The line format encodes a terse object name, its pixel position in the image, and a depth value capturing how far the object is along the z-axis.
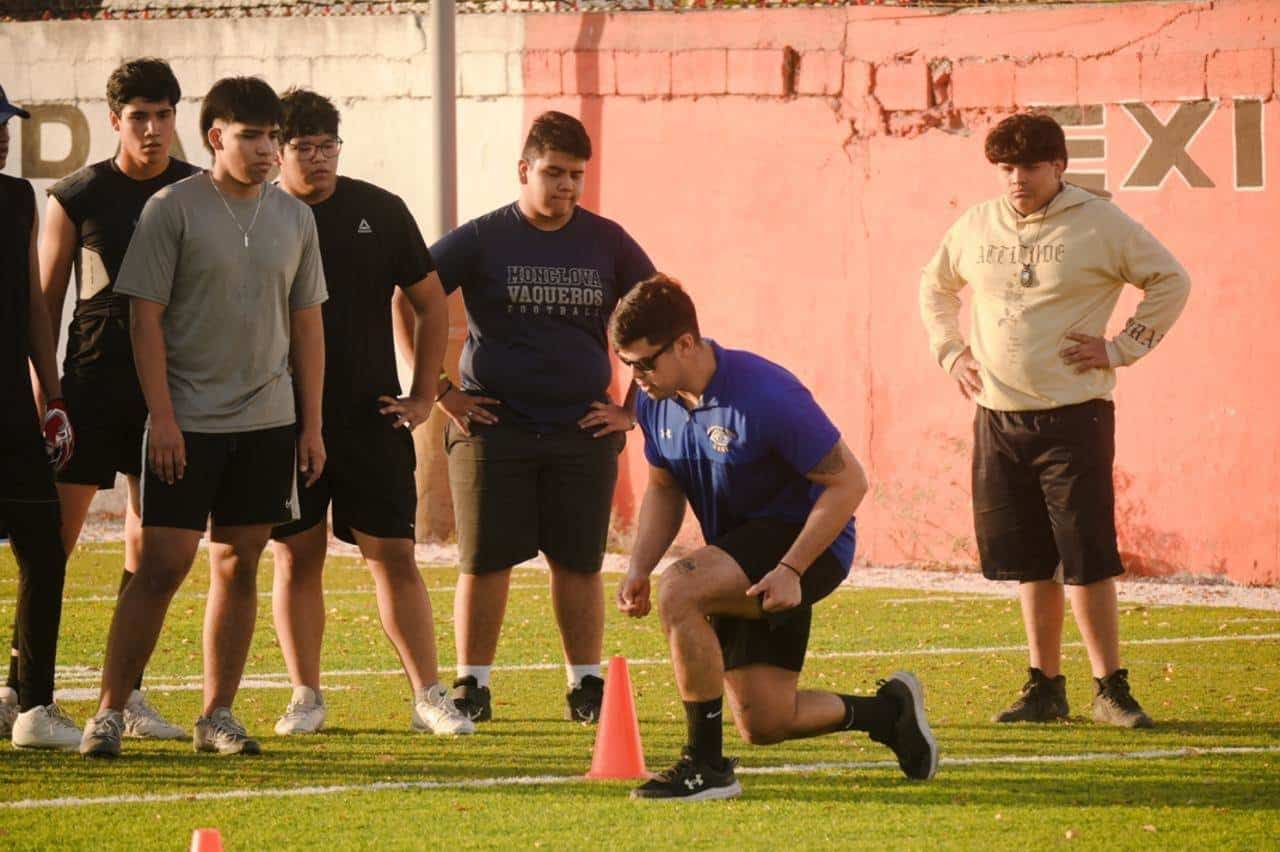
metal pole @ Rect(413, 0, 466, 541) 30.87
